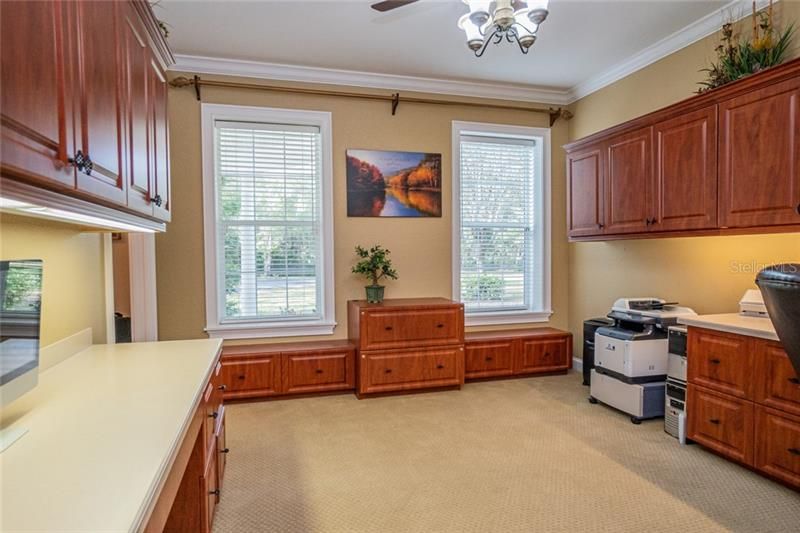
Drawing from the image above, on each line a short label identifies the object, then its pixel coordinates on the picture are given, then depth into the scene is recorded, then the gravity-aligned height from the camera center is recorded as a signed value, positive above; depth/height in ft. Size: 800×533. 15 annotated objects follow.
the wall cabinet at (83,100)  3.07 +1.45
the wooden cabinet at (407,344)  12.59 -2.52
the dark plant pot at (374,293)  13.42 -1.07
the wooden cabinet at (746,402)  7.57 -2.75
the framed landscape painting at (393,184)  14.06 +2.41
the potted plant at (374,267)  13.47 -0.28
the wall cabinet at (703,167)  8.04 +1.95
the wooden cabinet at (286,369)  12.32 -3.15
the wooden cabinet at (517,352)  14.29 -3.16
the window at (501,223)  15.30 +1.21
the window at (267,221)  13.15 +1.15
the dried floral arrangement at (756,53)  9.07 +4.24
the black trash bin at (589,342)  13.26 -2.59
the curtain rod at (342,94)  12.53 +5.09
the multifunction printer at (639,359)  10.76 -2.57
